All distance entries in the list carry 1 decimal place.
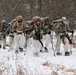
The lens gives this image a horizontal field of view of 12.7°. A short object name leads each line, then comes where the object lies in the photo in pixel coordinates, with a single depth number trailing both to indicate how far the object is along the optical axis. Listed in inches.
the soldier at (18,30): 647.1
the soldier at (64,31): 621.0
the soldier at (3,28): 761.0
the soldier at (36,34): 608.0
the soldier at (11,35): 683.8
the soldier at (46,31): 682.2
